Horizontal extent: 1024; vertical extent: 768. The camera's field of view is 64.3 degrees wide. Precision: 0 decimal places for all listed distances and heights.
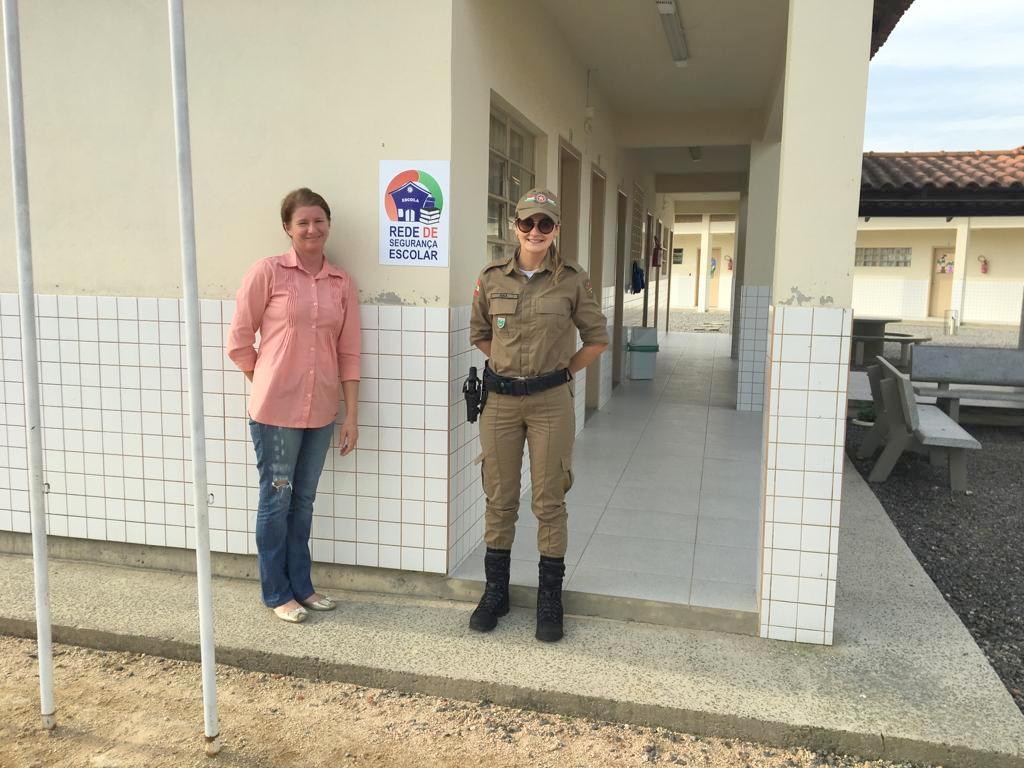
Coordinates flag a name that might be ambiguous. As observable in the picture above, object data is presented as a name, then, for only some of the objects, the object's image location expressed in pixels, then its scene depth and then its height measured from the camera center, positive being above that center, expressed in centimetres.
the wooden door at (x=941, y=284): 2539 +50
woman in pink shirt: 327 -32
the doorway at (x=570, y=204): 646 +71
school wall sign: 347 +33
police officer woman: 320 -34
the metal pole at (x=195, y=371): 231 -25
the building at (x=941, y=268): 2308 +97
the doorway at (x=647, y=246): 1219 +73
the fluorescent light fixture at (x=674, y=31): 488 +173
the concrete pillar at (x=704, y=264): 2712 +110
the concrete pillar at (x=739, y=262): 1330 +58
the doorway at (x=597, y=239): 771 +51
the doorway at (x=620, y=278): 922 +18
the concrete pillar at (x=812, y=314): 296 -6
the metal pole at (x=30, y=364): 246 -25
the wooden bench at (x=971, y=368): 786 -65
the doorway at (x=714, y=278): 3127 +68
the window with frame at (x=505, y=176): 463 +70
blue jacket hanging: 1038 +18
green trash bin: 1038 -75
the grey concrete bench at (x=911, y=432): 571 -95
